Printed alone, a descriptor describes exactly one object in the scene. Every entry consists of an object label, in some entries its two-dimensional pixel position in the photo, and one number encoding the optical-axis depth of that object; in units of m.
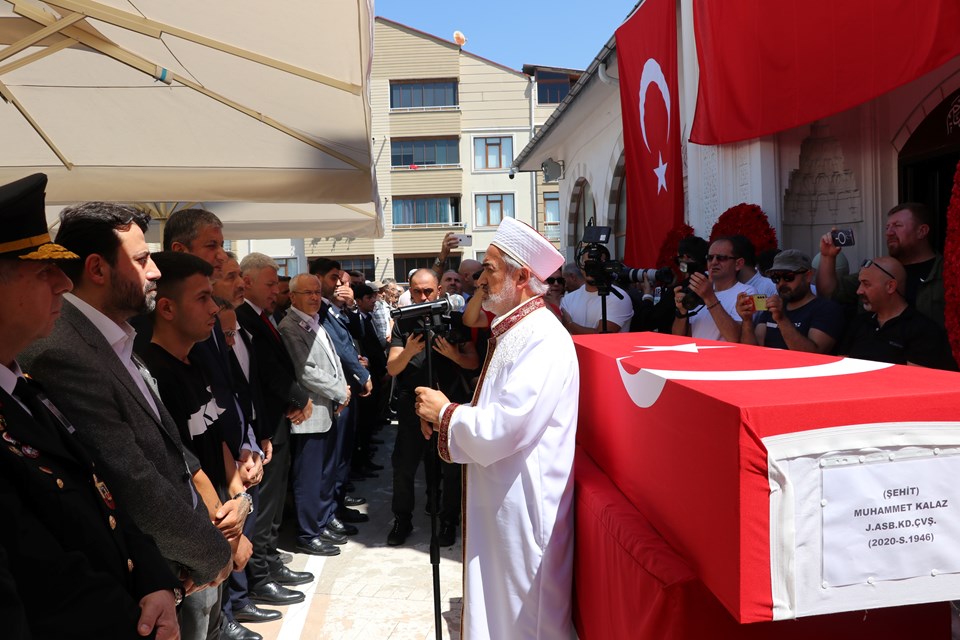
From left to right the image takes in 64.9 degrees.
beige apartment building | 29.83
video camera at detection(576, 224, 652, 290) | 4.64
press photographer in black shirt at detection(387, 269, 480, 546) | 4.90
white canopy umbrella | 3.35
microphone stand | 3.10
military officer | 1.35
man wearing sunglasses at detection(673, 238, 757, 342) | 4.40
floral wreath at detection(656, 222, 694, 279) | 6.85
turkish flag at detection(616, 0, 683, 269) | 7.17
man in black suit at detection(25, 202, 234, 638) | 1.89
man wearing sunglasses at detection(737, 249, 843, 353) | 3.71
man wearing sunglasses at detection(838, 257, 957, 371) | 3.18
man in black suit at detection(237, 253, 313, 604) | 4.07
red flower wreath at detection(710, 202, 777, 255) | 5.89
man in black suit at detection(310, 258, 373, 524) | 5.56
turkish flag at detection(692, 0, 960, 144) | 3.79
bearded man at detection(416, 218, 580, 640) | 2.52
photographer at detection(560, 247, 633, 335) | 5.43
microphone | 3.43
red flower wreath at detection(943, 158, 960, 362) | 2.87
